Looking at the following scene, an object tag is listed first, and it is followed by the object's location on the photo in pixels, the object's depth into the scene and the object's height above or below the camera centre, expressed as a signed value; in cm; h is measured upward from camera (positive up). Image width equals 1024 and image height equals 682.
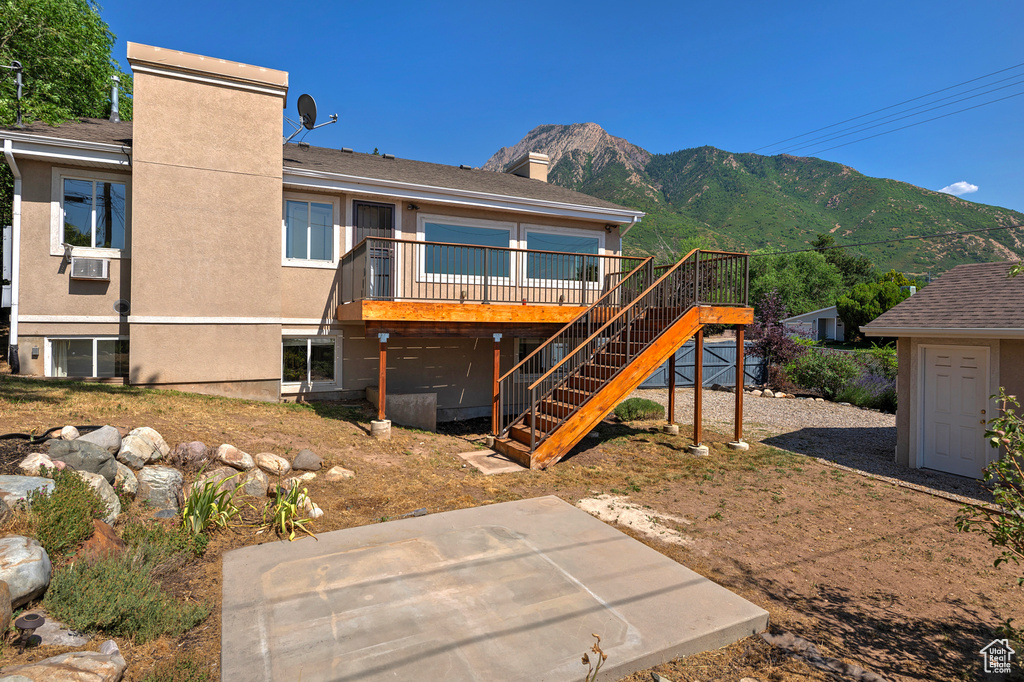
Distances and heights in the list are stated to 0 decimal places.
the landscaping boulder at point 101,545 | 397 -171
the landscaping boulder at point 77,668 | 270 -185
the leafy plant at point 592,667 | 291 -208
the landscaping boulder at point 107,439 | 559 -116
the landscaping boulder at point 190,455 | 628 -149
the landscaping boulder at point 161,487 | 534 -163
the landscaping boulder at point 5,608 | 305 -166
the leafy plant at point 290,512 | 542 -191
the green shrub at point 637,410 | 1342 -183
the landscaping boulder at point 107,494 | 475 -151
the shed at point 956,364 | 845 -31
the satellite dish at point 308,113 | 1292 +554
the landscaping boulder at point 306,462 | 719 -177
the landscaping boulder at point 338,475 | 707 -192
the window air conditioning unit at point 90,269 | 948 +115
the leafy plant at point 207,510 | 503 -178
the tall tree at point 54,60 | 1448 +878
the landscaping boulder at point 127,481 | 526 -152
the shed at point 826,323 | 4397 +179
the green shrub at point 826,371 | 1783 -99
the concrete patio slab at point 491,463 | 827 -208
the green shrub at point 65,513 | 394 -146
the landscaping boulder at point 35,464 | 477 -125
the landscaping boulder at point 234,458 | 648 -156
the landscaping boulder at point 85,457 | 509 -125
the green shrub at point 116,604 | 341 -184
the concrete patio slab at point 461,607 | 335 -207
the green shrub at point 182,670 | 307 -205
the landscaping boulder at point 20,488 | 414 -130
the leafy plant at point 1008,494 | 344 -102
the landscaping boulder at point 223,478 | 586 -167
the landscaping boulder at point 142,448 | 576 -134
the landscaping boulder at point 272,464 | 682 -172
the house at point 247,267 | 959 +139
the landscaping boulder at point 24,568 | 334 -157
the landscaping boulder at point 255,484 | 612 -179
